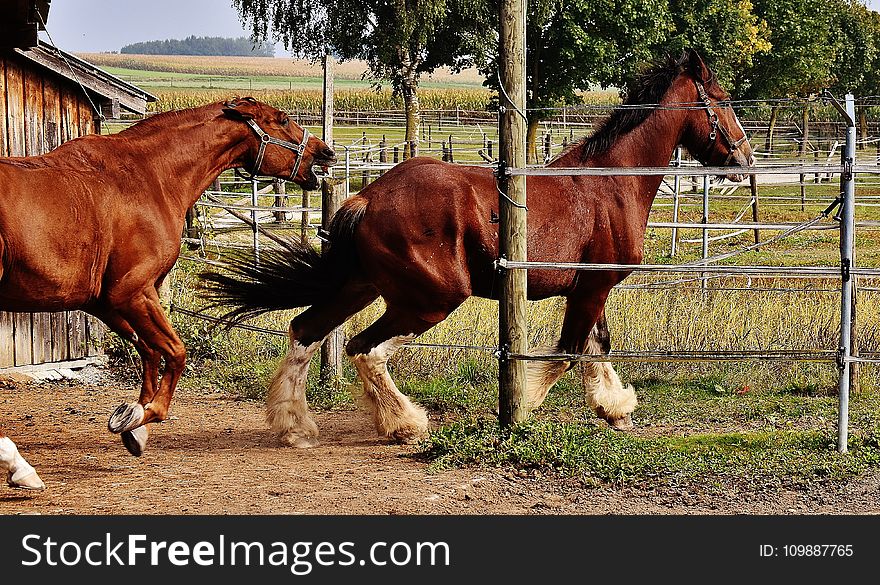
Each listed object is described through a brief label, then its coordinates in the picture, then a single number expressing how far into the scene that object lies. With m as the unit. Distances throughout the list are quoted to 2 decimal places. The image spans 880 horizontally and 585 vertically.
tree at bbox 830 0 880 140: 44.62
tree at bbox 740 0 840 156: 38.91
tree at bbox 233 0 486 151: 31.42
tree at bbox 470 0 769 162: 34.75
